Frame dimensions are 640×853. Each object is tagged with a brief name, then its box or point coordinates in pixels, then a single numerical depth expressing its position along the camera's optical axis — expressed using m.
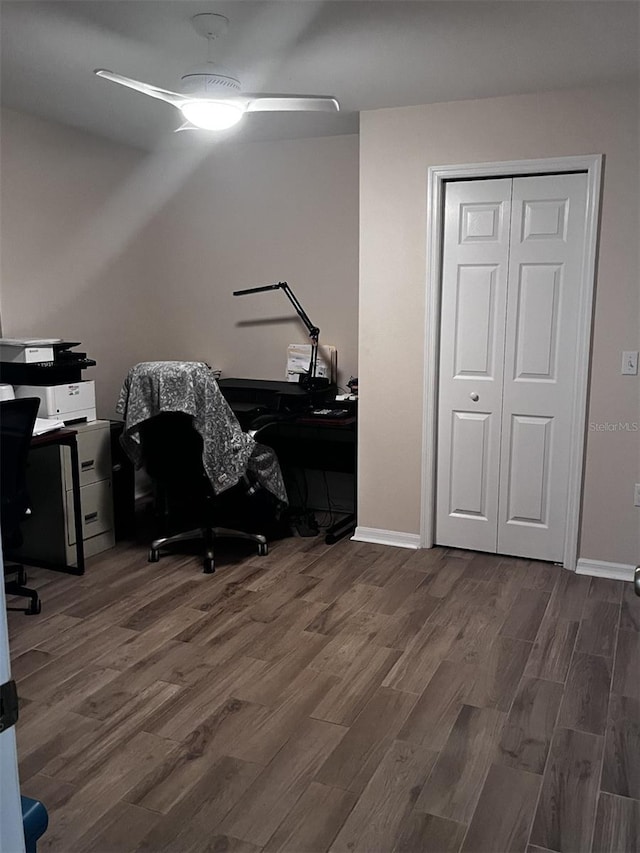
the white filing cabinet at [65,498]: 3.65
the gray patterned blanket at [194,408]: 3.45
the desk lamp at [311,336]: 4.42
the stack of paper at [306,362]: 4.61
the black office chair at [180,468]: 3.56
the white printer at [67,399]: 3.69
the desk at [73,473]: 3.54
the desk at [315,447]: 4.45
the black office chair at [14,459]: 3.00
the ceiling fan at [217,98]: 2.63
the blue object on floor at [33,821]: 1.21
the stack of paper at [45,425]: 3.50
